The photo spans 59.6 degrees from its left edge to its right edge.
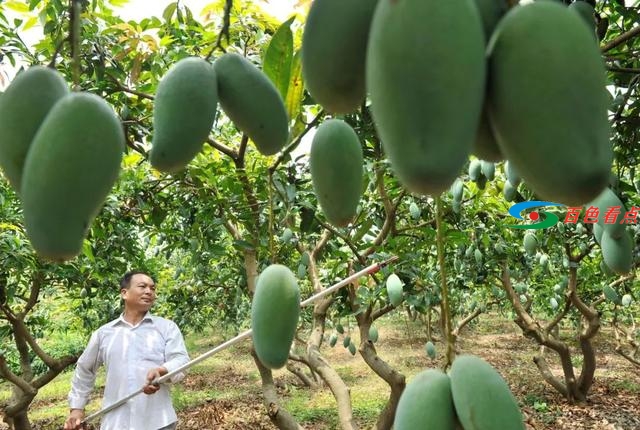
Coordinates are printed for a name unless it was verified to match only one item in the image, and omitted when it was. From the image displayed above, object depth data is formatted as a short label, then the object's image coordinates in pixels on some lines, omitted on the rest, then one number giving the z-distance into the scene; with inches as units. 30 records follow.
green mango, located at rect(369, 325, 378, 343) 153.7
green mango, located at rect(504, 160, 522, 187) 45.4
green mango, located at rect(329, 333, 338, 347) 259.6
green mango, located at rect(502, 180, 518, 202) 86.0
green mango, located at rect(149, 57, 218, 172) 20.7
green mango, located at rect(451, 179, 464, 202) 107.7
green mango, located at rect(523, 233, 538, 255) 136.0
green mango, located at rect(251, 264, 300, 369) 28.9
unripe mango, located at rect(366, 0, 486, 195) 13.1
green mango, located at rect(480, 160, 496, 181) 79.7
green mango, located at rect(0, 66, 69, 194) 18.7
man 118.9
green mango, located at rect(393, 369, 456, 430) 20.7
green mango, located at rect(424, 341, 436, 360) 197.1
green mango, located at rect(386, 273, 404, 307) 101.1
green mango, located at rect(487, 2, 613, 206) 13.6
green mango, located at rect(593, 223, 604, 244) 43.4
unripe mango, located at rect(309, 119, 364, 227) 24.4
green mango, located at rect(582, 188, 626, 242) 39.5
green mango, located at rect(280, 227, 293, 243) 101.0
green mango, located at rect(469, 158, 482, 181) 85.5
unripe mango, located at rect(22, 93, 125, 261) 17.0
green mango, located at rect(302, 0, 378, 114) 16.5
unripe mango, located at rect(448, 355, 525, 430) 20.0
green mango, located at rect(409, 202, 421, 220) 117.8
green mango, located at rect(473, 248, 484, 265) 159.9
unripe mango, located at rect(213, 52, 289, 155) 22.5
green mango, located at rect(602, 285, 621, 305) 166.4
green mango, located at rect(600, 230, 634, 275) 38.2
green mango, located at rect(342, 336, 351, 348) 222.5
